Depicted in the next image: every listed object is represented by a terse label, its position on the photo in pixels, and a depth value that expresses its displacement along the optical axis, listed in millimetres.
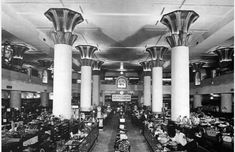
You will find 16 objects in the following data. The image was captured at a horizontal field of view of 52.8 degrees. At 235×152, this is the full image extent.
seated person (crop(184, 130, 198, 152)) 6794
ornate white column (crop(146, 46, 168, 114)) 17078
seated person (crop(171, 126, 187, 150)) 7199
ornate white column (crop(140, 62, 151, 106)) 23516
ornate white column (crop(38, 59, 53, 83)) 23500
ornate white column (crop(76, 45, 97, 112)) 16828
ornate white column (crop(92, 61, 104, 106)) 23709
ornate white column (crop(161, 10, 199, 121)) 10086
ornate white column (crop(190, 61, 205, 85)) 24008
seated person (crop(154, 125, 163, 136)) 9131
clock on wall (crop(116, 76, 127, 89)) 28238
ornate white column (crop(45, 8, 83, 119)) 9672
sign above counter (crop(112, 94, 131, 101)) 19972
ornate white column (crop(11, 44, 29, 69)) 16703
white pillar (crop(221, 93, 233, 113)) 20067
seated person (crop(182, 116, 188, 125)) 9236
